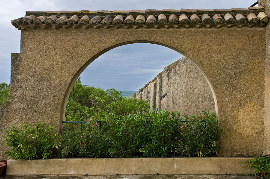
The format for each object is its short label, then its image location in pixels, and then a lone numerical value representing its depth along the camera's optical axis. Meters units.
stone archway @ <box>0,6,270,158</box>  5.43
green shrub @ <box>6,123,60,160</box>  5.12
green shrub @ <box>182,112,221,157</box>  5.24
